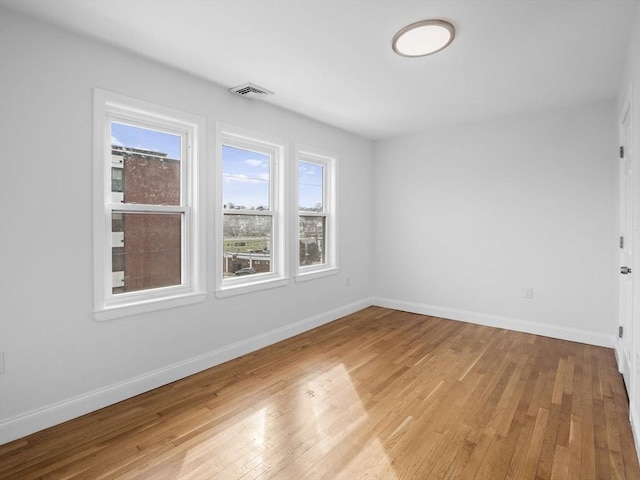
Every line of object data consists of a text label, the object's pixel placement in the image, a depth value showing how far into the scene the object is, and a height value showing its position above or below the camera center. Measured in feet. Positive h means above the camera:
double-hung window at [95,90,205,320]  8.32 +0.77
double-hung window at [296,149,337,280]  14.35 +1.01
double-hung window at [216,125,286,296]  11.18 +0.85
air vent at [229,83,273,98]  10.49 +4.65
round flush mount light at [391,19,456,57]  7.43 +4.66
